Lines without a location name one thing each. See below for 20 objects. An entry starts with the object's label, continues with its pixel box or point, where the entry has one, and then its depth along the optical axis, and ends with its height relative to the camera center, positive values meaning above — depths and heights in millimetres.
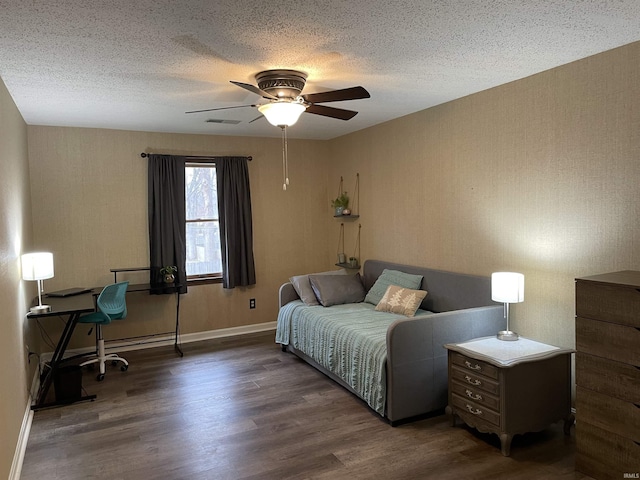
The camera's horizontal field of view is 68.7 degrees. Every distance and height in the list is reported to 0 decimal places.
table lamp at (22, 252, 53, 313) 3715 -293
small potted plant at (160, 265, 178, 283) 5273 -516
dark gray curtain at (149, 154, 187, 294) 5398 +123
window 5746 +59
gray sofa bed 3357 -926
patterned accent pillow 4391 -758
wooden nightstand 2953 -1101
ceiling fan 3152 +882
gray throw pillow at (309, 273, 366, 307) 5004 -719
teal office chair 4465 -820
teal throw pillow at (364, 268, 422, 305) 4628 -622
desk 3779 -787
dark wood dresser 2449 -870
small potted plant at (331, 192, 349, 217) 5949 +241
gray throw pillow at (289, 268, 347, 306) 5051 -714
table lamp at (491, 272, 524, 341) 3391 -514
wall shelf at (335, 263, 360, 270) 5917 -550
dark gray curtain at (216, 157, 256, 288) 5785 +82
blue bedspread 3525 -1027
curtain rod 5536 +843
